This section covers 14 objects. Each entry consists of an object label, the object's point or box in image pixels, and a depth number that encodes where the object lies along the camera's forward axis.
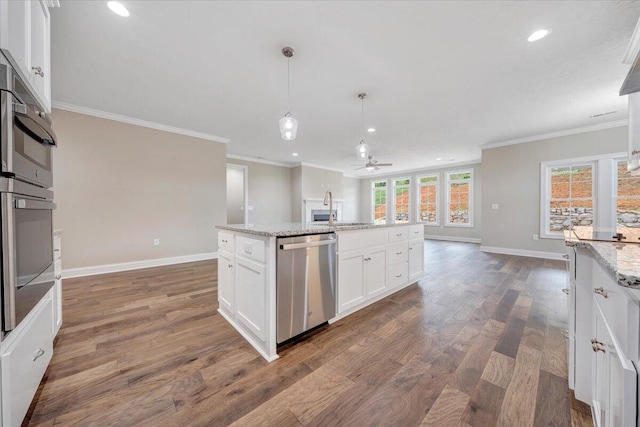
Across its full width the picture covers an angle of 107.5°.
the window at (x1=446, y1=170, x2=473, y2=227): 7.56
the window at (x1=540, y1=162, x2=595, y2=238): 4.52
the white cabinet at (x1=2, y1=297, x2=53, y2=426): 0.92
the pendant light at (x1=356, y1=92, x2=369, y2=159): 3.15
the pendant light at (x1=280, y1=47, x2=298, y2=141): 2.23
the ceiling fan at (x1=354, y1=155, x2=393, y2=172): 3.73
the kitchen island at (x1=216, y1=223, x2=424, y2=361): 1.69
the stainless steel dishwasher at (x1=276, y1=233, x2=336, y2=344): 1.73
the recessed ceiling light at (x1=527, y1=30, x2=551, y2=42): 2.00
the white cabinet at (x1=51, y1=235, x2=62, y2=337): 1.77
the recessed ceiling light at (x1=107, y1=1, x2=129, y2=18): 1.75
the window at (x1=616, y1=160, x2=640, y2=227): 4.02
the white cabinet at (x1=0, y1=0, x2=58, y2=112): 1.03
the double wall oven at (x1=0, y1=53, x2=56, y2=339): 0.95
